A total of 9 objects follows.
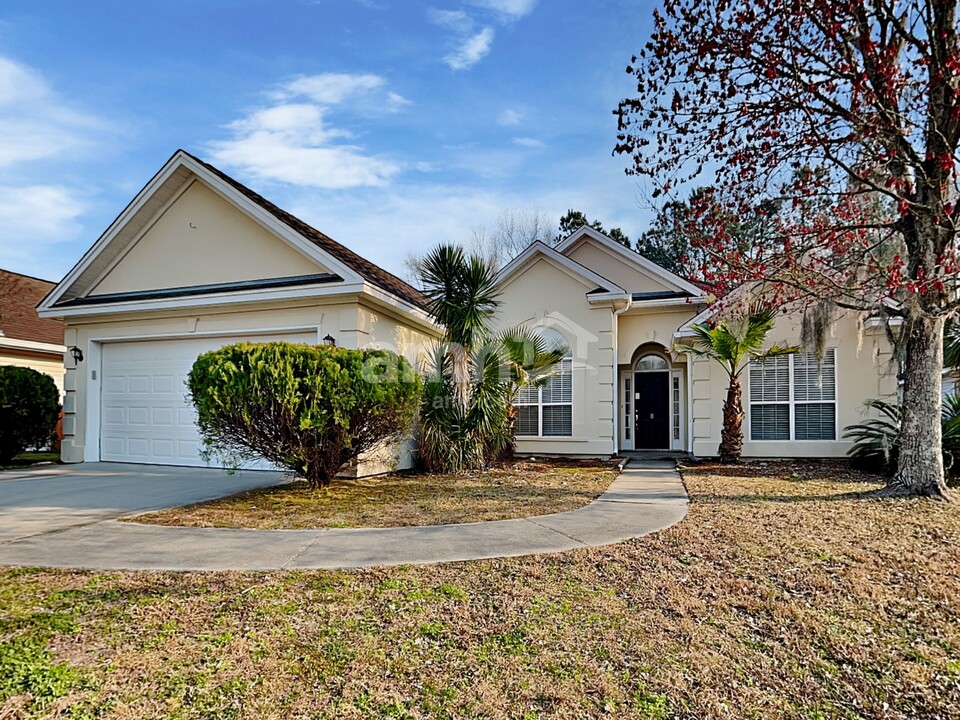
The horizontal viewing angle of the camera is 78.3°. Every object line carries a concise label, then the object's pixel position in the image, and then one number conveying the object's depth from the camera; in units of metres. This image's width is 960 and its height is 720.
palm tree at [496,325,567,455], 12.66
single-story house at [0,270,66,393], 17.02
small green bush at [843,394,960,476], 9.92
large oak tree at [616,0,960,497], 7.36
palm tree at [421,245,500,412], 11.32
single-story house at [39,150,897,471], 10.89
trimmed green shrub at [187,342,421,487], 7.53
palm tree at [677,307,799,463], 12.13
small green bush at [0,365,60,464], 11.90
